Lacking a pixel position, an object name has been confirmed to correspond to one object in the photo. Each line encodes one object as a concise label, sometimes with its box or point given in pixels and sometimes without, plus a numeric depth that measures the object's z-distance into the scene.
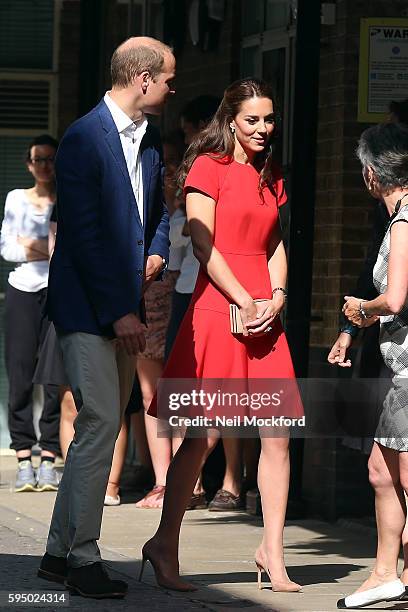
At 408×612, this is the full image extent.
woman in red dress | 13.29
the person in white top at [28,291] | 20.95
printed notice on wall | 17.75
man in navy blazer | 12.56
